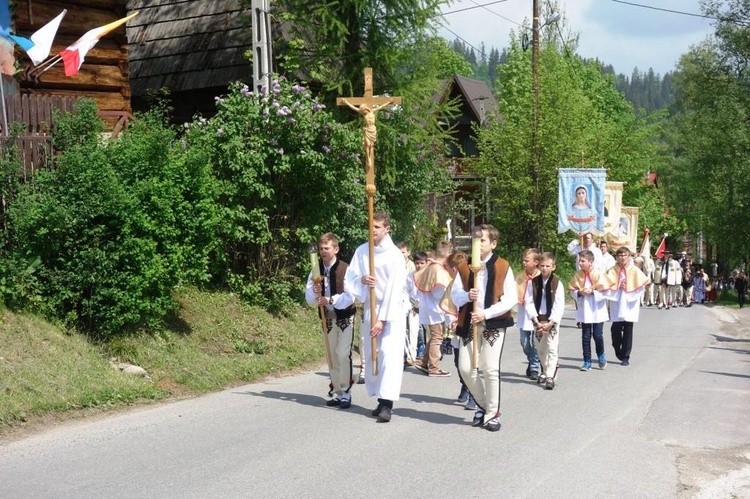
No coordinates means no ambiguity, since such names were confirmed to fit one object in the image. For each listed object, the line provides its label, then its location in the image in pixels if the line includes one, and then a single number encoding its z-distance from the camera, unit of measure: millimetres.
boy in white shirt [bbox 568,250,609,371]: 14875
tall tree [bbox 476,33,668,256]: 33594
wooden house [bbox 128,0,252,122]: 22750
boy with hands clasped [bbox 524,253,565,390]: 12664
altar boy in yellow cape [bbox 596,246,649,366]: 15336
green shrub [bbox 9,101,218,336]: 11383
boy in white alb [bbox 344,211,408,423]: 9883
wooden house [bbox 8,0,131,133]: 16516
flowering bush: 15289
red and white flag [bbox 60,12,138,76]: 14797
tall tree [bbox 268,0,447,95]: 19172
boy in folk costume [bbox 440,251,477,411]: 10126
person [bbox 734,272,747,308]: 37594
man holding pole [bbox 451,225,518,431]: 9562
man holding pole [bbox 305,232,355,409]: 10508
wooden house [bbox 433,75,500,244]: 26219
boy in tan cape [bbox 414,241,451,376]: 13734
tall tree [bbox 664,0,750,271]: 44219
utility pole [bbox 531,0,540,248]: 32188
